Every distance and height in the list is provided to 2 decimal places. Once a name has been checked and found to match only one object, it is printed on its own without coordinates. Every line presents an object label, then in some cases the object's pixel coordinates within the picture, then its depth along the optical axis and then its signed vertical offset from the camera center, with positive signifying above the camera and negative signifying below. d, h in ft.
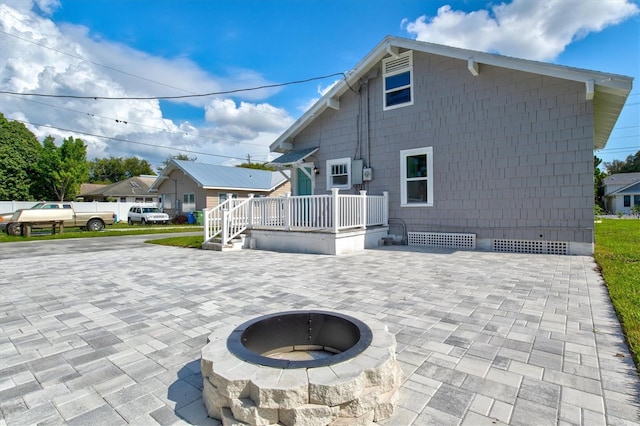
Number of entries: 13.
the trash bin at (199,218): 70.09 -0.65
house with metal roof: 72.90 +7.64
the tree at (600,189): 115.73 +7.39
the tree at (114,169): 167.32 +26.24
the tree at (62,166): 90.68 +15.31
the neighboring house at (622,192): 101.45 +5.24
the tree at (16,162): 88.53 +16.75
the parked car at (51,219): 46.78 -0.22
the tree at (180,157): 168.19 +32.77
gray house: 22.16 +6.01
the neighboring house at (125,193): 110.83 +8.80
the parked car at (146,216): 74.43 +0.08
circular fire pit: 5.04 -2.89
